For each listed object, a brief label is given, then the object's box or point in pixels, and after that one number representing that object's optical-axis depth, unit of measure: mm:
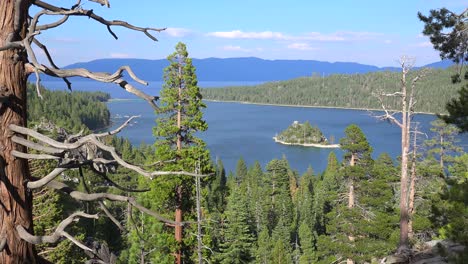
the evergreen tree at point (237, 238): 23145
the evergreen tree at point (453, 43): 8227
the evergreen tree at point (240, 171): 62125
